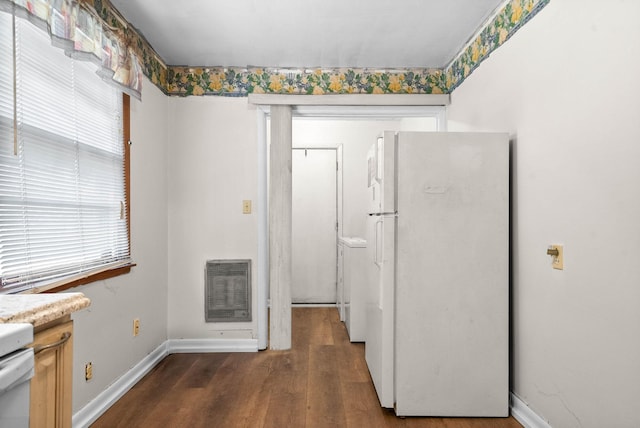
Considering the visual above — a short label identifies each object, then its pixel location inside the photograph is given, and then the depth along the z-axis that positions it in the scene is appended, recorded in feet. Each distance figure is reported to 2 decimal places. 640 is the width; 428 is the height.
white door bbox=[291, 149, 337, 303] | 15.89
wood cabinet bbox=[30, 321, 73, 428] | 3.42
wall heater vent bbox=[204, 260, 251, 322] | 10.53
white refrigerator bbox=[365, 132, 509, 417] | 6.93
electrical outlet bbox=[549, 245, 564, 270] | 5.75
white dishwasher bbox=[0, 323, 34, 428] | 2.79
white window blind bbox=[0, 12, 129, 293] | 5.02
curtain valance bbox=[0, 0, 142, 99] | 5.05
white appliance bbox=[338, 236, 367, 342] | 11.07
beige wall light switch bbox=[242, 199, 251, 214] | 10.56
